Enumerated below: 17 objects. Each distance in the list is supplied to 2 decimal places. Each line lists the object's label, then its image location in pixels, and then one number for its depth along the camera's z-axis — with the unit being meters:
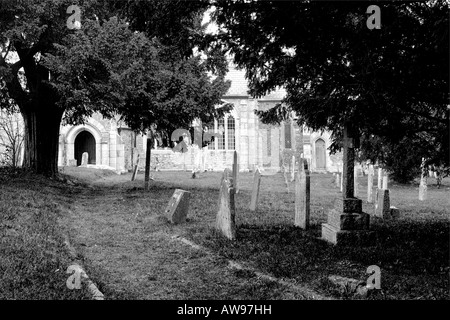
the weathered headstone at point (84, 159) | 27.38
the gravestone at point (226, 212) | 6.94
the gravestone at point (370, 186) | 14.42
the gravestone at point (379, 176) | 13.92
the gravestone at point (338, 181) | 19.83
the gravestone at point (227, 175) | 7.67
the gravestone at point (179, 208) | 8.51
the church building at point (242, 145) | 32.62
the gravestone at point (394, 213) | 10.33
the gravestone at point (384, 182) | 12.54
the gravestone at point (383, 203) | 10.13
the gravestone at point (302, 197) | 8.01
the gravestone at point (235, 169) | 14.52
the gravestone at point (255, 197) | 10.60
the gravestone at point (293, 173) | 21.43
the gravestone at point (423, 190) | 15.26
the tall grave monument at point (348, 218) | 6.69
